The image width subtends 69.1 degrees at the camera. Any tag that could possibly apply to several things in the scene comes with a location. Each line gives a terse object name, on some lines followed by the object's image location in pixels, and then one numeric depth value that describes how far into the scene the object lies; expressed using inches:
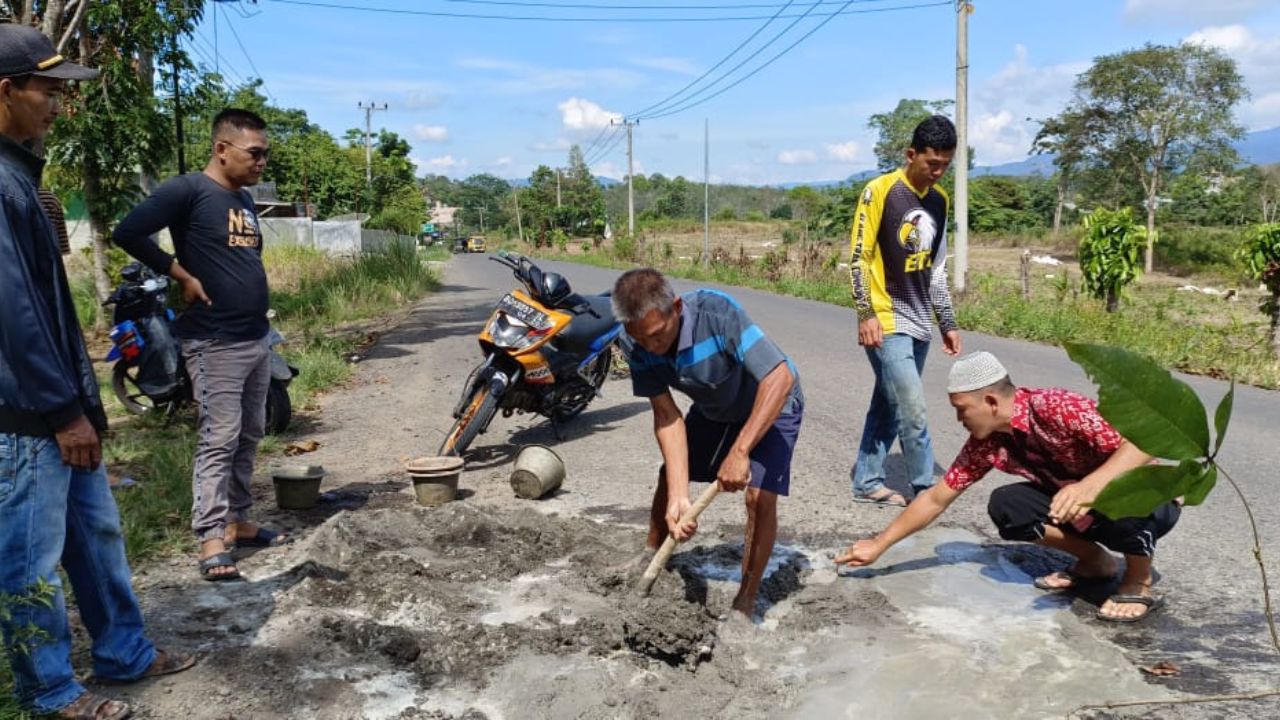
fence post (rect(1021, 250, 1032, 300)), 590.6
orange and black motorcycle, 241.8
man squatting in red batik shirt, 138.5
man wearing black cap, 101.4
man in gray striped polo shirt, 129.9
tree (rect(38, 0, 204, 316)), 424.2
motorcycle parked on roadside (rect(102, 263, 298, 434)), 273.6
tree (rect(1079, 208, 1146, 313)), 511.5
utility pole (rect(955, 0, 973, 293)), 616.7
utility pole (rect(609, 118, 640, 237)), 1633.9
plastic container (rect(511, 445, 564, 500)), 210.7
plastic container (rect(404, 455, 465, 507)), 206.1
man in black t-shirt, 164.2
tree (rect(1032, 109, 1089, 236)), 1375.5
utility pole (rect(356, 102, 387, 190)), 1834.4
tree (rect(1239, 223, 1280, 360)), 409.1
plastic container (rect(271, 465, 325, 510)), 204.8
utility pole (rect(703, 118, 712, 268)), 1111.6
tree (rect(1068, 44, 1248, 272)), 1237.1
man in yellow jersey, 187.2
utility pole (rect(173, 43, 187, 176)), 398.0
